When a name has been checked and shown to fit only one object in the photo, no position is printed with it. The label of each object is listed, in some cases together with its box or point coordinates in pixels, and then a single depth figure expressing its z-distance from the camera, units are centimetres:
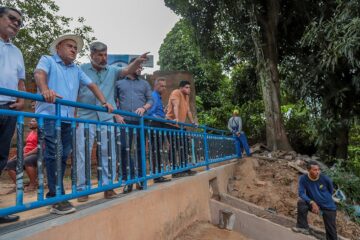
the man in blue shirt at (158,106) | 478
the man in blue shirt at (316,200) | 543
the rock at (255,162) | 935
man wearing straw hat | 257
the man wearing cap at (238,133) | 998
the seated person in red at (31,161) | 471
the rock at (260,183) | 810
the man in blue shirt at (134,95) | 407
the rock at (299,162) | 949
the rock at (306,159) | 984
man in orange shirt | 543
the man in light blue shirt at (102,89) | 313
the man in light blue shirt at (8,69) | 238
